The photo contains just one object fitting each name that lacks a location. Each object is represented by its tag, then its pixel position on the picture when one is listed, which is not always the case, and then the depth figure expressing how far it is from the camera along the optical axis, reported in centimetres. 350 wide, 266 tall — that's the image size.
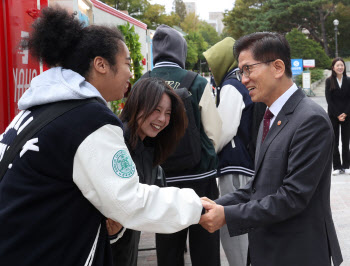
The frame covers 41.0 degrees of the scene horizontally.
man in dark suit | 216
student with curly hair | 182
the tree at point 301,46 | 3703
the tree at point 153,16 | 4850
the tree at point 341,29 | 5484
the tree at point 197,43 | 7088
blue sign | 2600
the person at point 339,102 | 856
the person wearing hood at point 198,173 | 379
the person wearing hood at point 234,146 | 415
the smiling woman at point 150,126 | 289
